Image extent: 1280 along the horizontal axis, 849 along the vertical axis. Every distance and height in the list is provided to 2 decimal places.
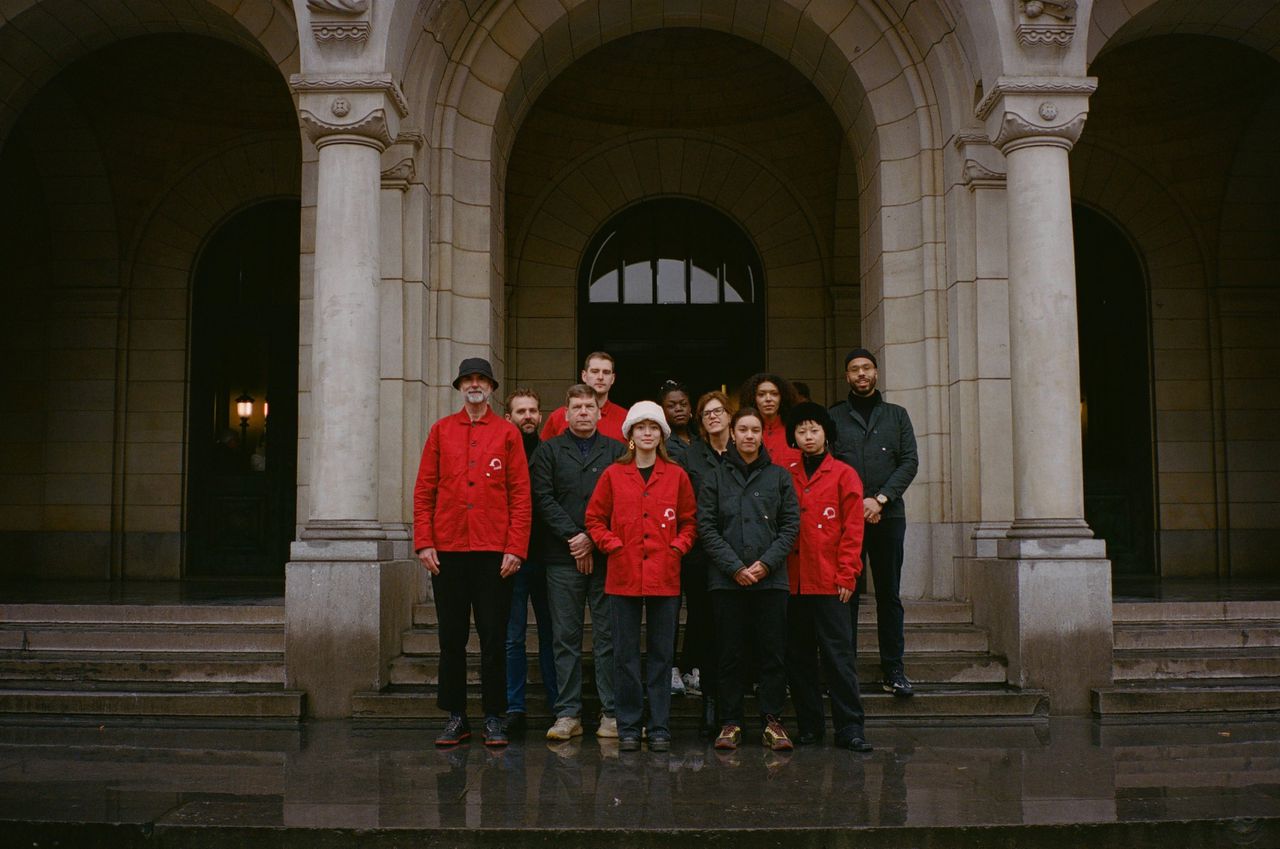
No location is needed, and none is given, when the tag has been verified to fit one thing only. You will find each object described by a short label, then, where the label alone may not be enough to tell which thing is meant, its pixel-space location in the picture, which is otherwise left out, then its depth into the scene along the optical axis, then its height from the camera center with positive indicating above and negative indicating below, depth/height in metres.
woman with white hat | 6.93 -0.45
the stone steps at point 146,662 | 7.95 -1.37
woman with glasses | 7.43 -0.59
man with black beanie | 7.93 +0.09
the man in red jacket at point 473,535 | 7.23 -0.32
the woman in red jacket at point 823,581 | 6.99 -0.62
